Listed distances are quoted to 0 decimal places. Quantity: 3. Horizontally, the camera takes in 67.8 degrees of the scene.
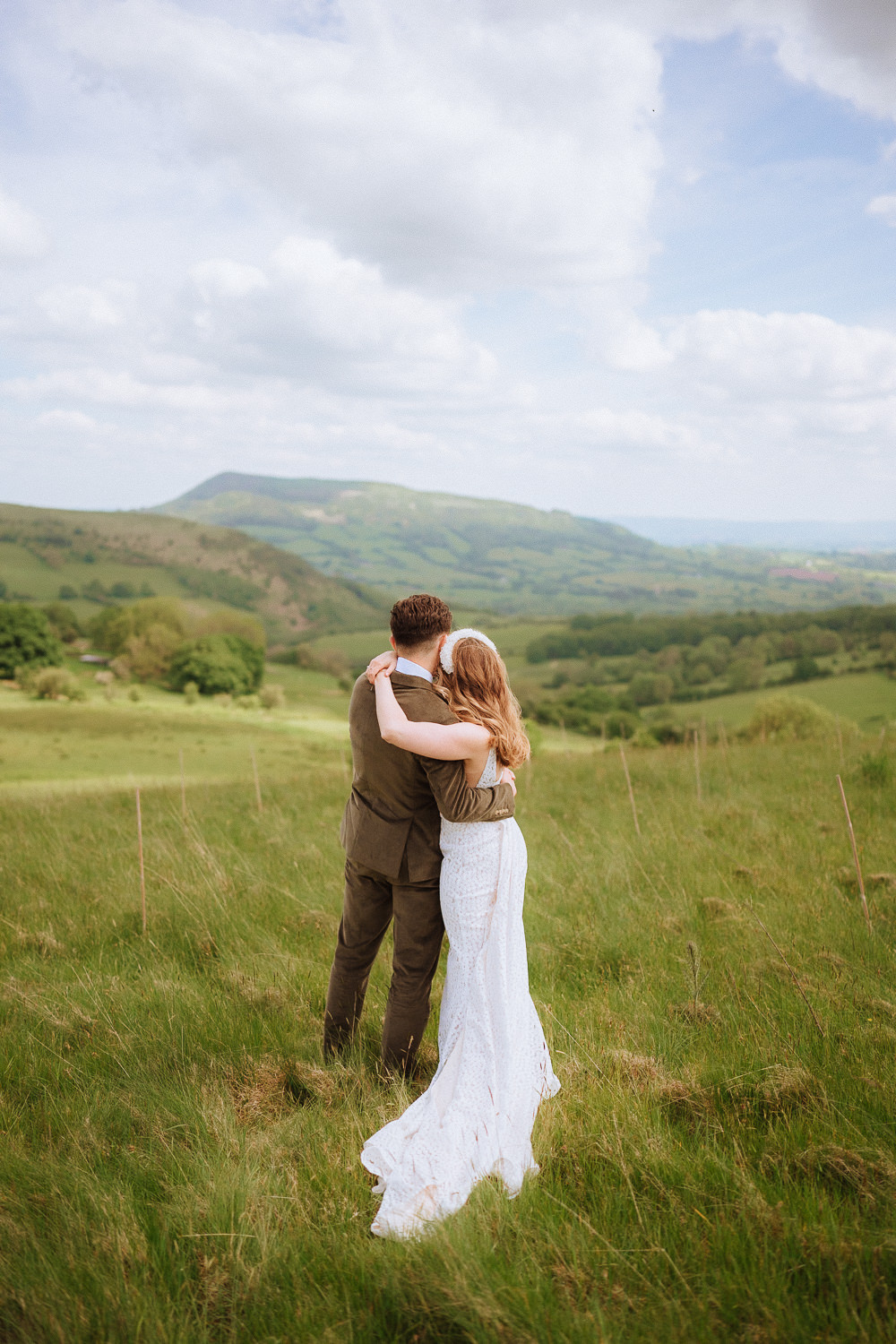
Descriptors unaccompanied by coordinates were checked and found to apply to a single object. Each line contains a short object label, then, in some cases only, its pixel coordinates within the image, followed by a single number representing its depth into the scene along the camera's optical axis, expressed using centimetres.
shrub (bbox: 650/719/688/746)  4497
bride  290
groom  320
